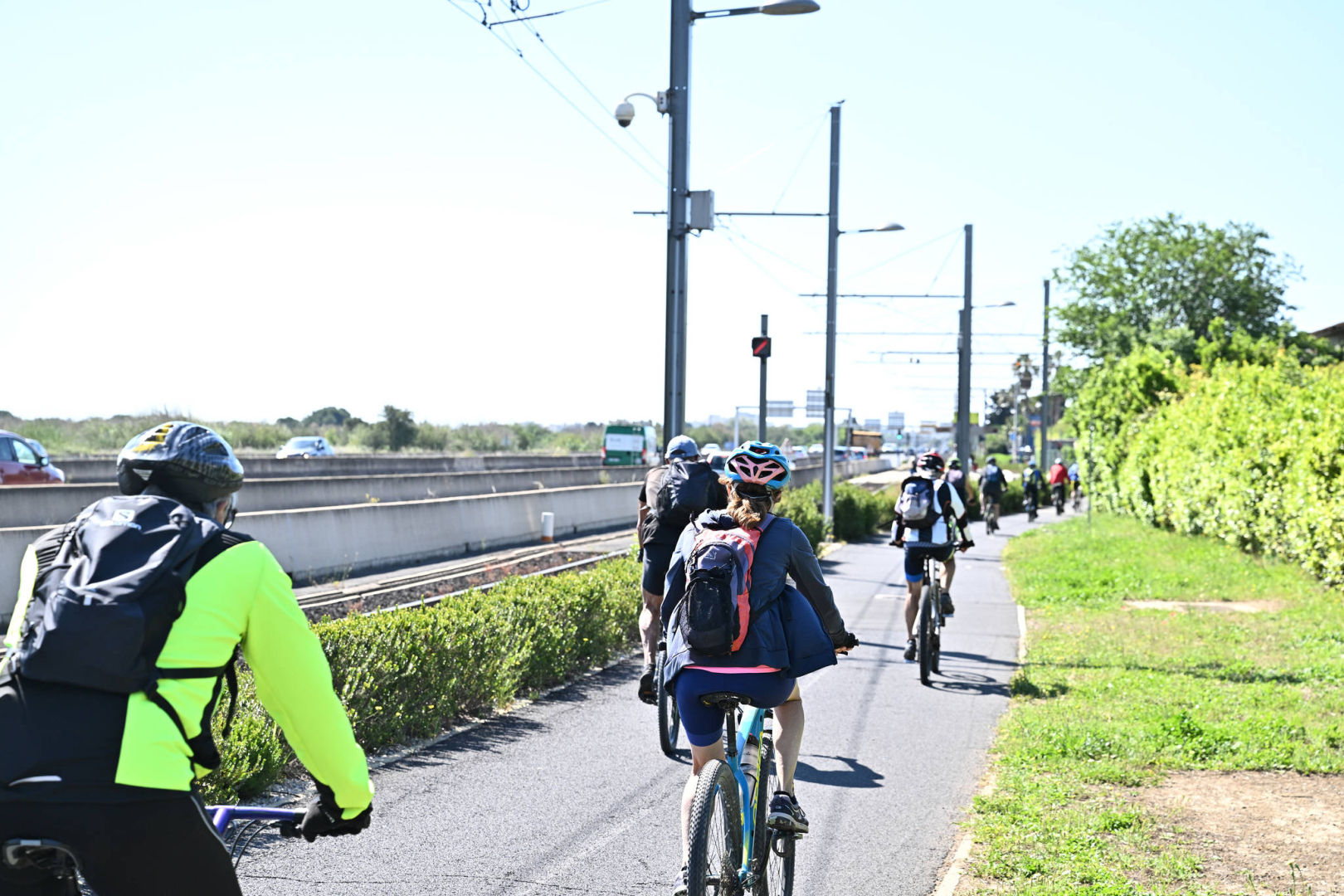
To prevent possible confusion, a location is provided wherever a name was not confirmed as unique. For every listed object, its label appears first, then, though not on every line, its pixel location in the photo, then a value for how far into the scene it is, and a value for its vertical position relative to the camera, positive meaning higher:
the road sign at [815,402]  73.12 +1.62
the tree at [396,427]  69.69 -0.21
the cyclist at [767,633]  4.17 -0.69
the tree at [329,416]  88.27 +0.43
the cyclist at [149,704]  2.27 -0.53
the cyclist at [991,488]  30.76 -1.34
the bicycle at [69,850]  2.31 -0.83
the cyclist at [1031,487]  36.81 -1.58
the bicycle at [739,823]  3.92 -1.28
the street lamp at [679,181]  13.31 +2.62
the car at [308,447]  43.81 -0.88
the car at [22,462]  22.89 -0.82
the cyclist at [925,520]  10.34 -0.73
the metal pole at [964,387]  34.44 +1.25
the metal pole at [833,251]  24.33 +3.46
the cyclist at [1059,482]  40.22 -1.53
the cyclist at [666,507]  7.50 -0.48
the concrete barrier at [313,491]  19.22 -1.43
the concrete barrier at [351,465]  32.84 -1.46
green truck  61.44 -0.90
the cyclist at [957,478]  17.44 -0.65
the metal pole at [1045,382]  51.16 +2.14
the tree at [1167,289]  47.97 +5.72
